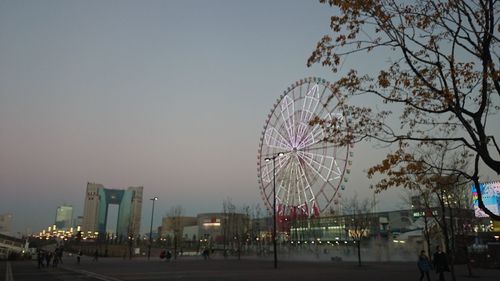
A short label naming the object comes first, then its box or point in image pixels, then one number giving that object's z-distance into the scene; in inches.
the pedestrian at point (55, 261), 1449.3
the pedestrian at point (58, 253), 1549.0
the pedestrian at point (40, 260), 1413.6
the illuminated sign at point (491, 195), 1736.0
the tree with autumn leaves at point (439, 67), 353.4
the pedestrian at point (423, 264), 772.0
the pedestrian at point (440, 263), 741.3
